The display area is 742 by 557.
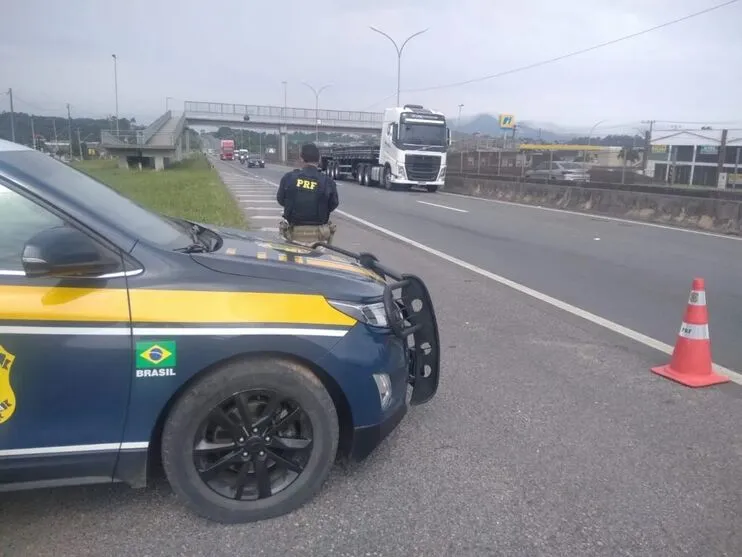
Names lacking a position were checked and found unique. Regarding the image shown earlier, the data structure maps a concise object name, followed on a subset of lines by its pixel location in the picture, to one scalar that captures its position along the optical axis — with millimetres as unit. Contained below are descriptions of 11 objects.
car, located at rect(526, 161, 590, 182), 34003
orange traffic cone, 5133
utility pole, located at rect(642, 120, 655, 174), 25812
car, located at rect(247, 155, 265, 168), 72500
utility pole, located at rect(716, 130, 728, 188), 21864
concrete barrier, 15836
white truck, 29891
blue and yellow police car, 2791
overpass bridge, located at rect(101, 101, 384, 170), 59094
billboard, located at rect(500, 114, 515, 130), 64375
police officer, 7090
